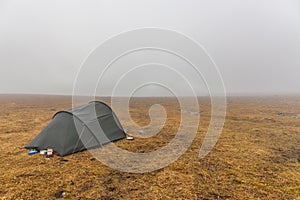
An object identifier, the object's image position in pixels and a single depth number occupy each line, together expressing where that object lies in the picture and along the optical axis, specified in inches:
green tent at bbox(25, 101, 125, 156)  333.7
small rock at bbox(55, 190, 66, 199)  210.5
